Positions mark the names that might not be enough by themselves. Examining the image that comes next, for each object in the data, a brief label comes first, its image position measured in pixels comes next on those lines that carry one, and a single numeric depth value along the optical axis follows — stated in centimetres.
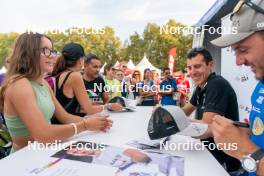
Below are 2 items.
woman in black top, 195
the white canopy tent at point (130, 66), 1794
